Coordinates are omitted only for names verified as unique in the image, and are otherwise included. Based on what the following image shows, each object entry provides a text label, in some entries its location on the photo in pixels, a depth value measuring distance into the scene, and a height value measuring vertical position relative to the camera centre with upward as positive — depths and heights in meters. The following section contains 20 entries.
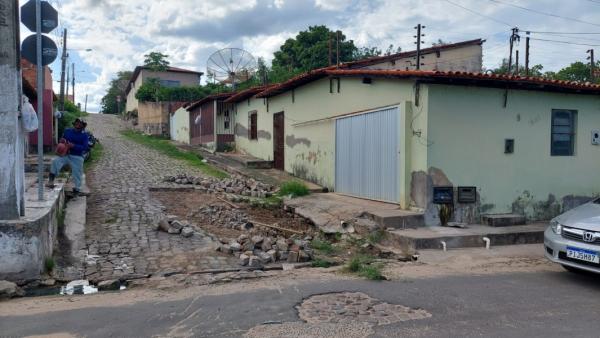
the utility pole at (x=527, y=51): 21.62 +4.31
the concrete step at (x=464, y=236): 8.20 -1.68
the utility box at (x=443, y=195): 9.41 -1.04
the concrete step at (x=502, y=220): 9.47 -1.55
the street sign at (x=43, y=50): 6.63 +1.31
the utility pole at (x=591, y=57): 23.80 +4.61
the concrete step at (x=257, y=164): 17.53 -0.80
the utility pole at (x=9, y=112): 5.91 +0.38
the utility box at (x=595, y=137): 11.05 +0.16
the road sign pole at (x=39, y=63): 6.60 +1.11
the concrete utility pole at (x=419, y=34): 20.67 +4.78
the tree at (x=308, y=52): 35.19 +7.06
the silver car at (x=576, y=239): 5.77 -1.24
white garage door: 10.19 -0.29
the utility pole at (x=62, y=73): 22.93 +3.44
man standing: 9.73 -0.15
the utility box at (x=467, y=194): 9.60 -1.04
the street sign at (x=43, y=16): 6.63 +1.79
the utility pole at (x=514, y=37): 22.50 +5.11
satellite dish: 23.75 +4.13
